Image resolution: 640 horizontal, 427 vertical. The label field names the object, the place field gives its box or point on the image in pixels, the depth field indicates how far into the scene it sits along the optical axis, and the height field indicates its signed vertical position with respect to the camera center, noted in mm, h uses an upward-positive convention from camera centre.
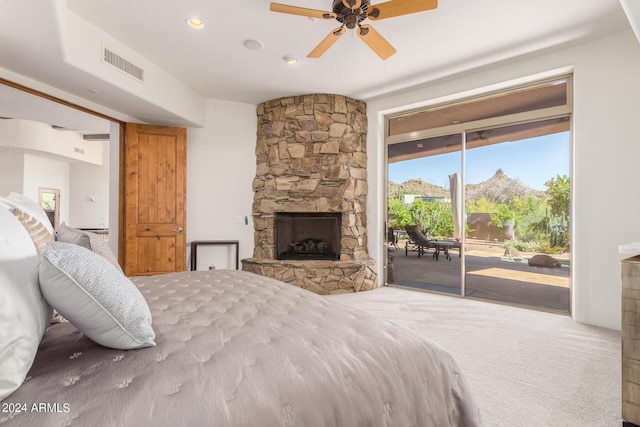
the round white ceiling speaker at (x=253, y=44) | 3203 +1789
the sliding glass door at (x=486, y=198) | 3598 +222
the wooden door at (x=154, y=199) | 4223 +163
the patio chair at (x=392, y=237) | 4842 -380
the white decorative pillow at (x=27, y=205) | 1172 +21
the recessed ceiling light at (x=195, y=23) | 2846 +1789
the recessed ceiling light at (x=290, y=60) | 3516 +1782
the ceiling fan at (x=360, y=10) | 2236 +1542
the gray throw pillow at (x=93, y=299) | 840 -254
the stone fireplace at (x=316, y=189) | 4469 +358
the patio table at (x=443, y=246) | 4309 -463
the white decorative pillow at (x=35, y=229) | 1028 -67
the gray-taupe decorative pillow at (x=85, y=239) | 1502 -146
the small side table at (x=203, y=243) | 4586 -522
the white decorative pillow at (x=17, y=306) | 680 -240
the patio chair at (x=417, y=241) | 4600 -420
